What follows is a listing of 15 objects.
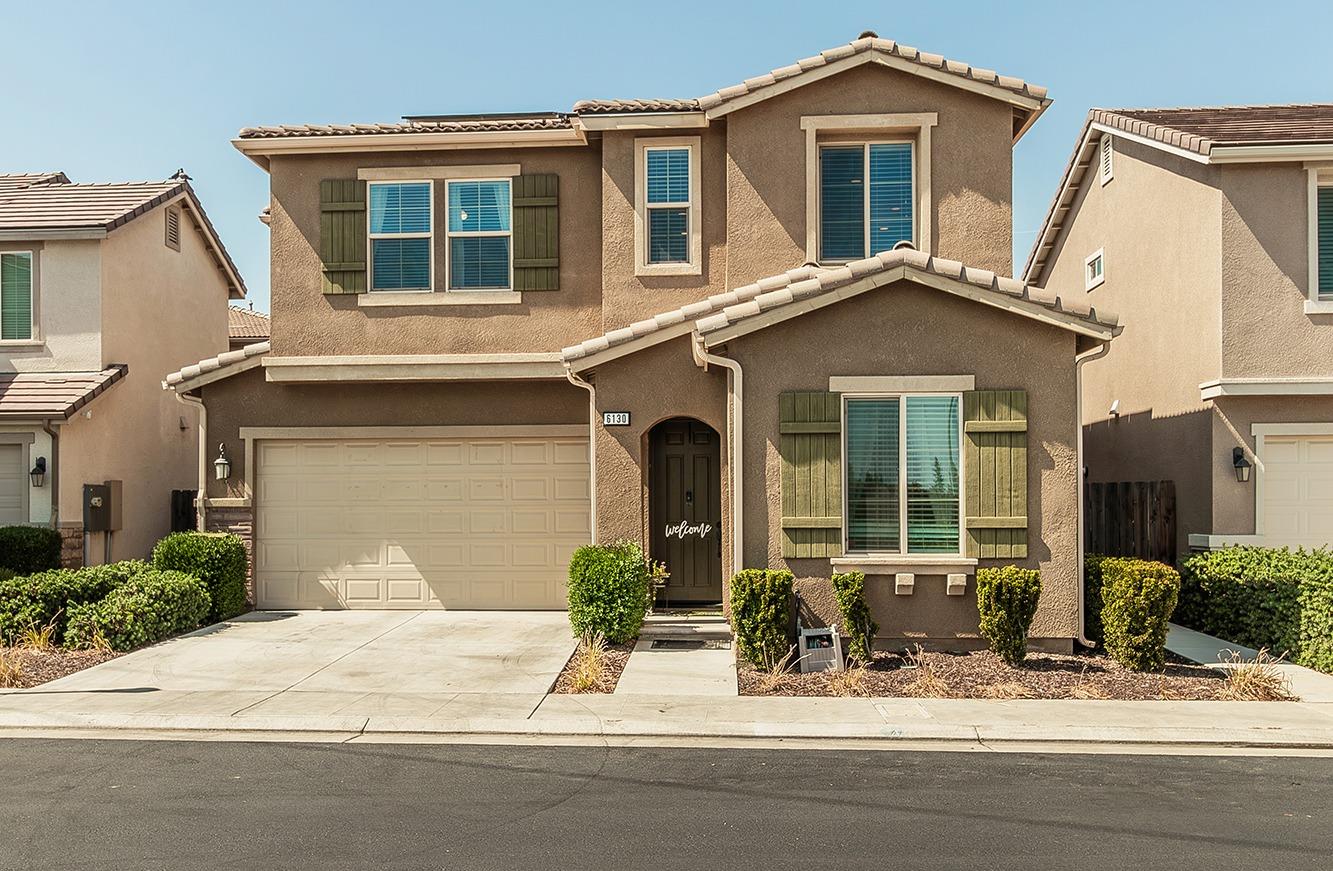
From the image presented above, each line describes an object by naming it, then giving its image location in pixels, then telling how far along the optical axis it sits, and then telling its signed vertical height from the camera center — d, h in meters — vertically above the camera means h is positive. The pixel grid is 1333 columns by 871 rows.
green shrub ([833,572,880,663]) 10.38 -1.53
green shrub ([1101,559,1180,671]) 10.04 -1.48
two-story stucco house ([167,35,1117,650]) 10.84 +1.24
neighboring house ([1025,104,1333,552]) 12.66 +1.64
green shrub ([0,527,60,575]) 14.36 -1.18
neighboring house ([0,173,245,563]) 15.15 +1.73
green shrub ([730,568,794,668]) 10.29 -1.52
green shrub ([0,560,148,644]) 11.64 -1.52
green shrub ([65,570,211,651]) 11.52 -1.70
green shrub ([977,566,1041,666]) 10.20 -1.47
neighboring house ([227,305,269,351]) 23.52 +3.28
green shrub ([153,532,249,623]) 13.34 -1.25
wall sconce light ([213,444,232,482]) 14.53 -0.05
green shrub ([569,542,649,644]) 11.36 -1.47
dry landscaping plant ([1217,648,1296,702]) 9.29 -2.03
